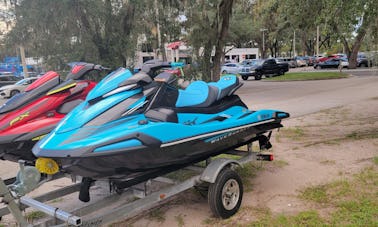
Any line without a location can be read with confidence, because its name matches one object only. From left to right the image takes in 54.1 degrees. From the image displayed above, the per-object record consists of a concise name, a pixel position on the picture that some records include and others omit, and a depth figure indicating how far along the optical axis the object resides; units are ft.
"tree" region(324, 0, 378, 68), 21.85
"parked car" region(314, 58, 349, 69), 135.64
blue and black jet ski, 10.78
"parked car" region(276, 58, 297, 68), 177.86
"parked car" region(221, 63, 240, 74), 121.29
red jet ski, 14.26
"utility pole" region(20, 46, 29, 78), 103.80
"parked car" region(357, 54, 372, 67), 135.88
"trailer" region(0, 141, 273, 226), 11.21
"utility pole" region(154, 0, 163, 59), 47.69
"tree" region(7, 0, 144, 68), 36.55
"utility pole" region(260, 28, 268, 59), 175.22
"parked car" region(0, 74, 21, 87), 92.79
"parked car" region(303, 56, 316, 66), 185.74
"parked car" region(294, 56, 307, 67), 182.60
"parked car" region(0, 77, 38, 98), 81.41
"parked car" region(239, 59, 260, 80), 105.70
